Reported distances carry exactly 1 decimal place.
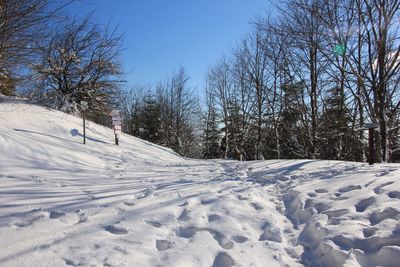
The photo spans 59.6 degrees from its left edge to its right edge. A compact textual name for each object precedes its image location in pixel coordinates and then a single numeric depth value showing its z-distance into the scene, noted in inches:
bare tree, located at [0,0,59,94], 271.6
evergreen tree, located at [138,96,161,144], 1465.3
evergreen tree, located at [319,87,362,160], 647.8
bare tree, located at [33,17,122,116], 663.1
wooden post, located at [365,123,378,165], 315.3
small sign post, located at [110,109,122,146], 533.7
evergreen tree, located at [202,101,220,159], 1455.5
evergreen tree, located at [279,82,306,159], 748.6
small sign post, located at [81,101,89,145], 483.4
